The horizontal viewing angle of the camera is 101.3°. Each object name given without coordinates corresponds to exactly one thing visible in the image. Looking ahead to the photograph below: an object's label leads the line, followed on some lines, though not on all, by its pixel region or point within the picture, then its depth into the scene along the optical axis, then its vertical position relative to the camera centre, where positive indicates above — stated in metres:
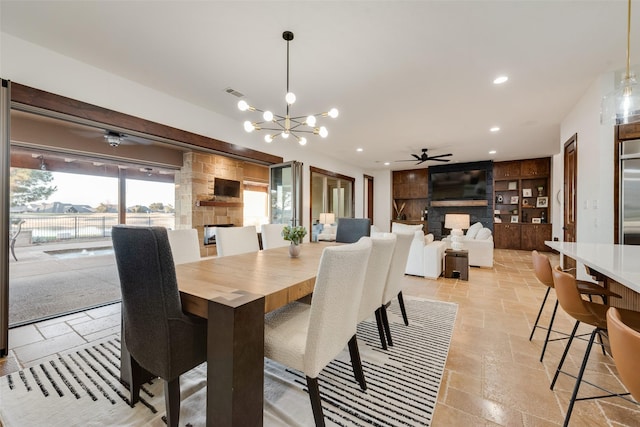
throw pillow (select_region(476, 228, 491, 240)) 5.41 -0.42
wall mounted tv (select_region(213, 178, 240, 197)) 6.45 +0.66
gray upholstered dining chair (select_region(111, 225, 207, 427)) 1.16 -0.46
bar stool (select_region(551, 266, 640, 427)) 1.37 -0.54
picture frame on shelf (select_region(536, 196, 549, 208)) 7.43 +0.35
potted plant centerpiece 2.30 -0.21
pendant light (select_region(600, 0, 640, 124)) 1.79 +0.78
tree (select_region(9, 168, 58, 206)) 5.70 +0.59
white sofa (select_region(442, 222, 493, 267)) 5.19 -0.69
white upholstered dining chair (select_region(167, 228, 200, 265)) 2.36 -0.30
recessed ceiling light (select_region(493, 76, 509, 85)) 2.91 +1.52
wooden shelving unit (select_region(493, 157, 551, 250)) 7.41 +0.32
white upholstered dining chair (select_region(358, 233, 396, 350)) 1.75 -0.43
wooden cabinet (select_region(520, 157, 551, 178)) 7.39 +1.34
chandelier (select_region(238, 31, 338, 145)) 2.24 +0.92
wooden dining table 1.10 -0.53
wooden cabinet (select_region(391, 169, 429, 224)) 9.13 +0.69
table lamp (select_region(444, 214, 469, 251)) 4.66 -0.23
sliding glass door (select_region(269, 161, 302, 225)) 4.95 +0.40
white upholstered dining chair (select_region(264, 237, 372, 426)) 1.19 -0.55
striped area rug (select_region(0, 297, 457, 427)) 1.44 -1.12
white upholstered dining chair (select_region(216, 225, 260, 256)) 2.76 -0.30
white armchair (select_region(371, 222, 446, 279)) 4.38 -0.75
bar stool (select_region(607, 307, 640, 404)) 0.75 -0.41
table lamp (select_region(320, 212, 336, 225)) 7.28 -0.13
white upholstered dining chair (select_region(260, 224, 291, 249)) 3.25 -0.29
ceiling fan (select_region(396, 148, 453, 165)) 6.05 +1.34
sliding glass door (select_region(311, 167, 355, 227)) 7.77 +0.56
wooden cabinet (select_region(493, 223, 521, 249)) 7.64 -0.64
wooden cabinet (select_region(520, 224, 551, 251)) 7.27 -0.60
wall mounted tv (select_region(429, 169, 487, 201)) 7.88 +0.90
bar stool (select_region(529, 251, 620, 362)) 1.80 -0.52
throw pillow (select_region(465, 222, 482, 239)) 5.62 -0.37
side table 4.34 -0.85
